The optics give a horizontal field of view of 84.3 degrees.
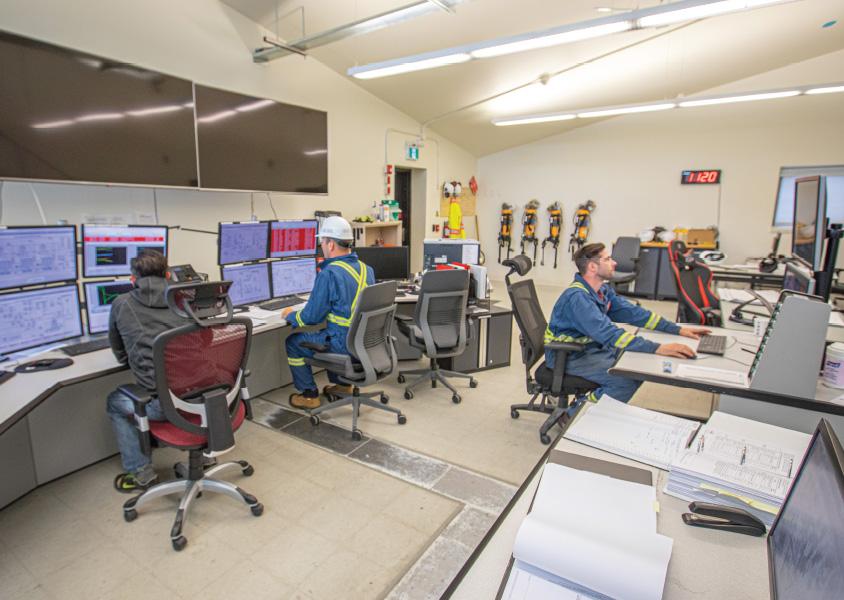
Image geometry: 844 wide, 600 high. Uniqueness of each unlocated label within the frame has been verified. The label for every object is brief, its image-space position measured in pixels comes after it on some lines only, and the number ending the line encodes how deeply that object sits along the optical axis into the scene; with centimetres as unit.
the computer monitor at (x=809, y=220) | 205
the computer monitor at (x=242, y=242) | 318
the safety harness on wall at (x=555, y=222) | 817
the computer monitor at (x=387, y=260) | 412
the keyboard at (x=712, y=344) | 222
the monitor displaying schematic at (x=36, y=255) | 218
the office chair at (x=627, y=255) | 671
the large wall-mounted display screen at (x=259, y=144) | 359
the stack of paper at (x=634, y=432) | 135
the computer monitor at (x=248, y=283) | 333
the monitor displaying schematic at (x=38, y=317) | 220
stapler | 106
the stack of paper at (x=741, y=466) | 112
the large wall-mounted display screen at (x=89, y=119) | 257
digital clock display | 707
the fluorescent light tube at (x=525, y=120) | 613
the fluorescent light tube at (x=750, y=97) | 501
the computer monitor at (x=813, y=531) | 62
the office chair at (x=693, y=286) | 394
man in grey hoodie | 204
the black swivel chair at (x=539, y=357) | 266
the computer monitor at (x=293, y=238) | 353
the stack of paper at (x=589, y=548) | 82
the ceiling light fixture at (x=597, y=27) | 296
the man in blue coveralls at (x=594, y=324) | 252
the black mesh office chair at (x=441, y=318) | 332
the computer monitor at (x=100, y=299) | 255
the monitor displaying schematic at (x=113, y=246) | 252
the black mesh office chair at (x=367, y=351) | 279
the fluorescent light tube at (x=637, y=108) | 543
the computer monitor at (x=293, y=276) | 363
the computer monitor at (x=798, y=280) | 223
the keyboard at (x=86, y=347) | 239
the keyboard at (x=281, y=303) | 342
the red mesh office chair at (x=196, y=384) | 185
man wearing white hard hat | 293
